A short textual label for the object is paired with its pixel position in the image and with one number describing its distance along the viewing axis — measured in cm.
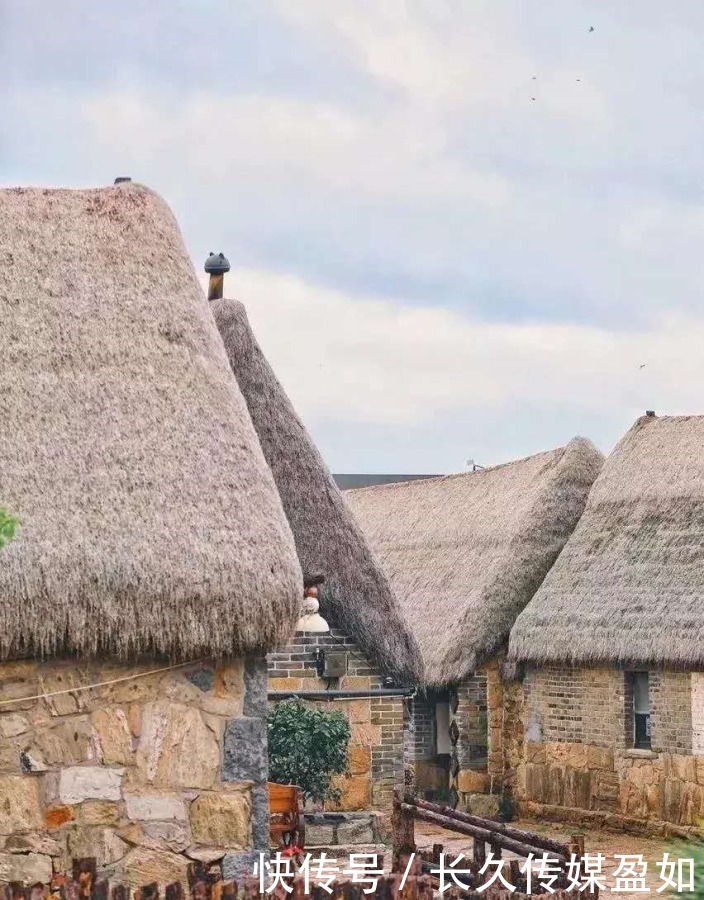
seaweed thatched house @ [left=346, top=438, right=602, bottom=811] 2448
